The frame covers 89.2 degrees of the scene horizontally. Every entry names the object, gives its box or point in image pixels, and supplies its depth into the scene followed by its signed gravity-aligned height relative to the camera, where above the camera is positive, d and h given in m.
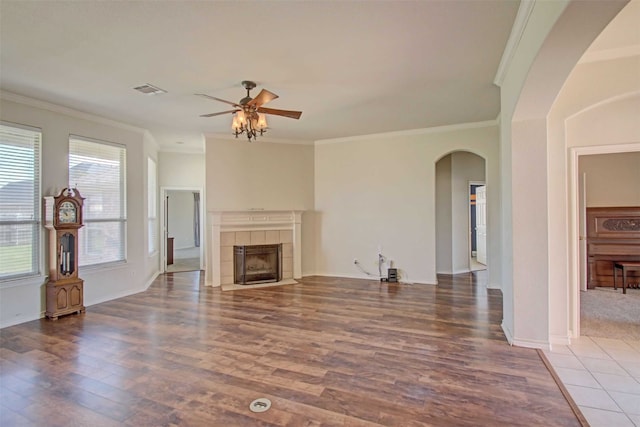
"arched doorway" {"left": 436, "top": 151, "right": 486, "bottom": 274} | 7.22 +0.16
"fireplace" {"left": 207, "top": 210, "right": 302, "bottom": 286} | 6.24 -0.35
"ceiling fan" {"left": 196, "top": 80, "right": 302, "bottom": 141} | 3.49 +1.15
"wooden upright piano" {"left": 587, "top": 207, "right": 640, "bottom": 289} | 5.77 -0.46
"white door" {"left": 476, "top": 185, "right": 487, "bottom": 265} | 8.92 -0.24
